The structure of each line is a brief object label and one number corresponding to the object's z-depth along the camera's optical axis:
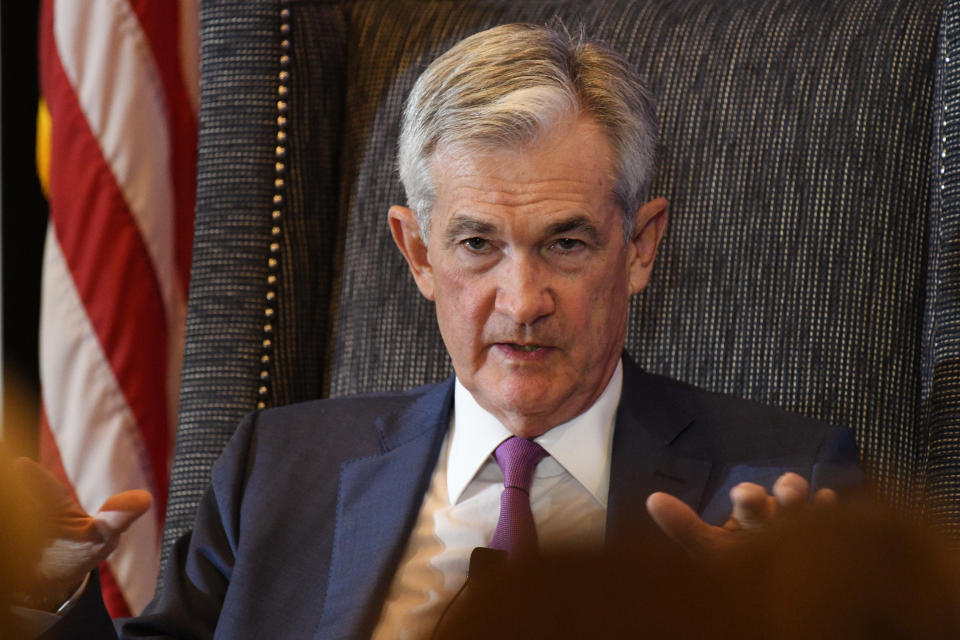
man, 3.76
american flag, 4.10
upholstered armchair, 3.83
